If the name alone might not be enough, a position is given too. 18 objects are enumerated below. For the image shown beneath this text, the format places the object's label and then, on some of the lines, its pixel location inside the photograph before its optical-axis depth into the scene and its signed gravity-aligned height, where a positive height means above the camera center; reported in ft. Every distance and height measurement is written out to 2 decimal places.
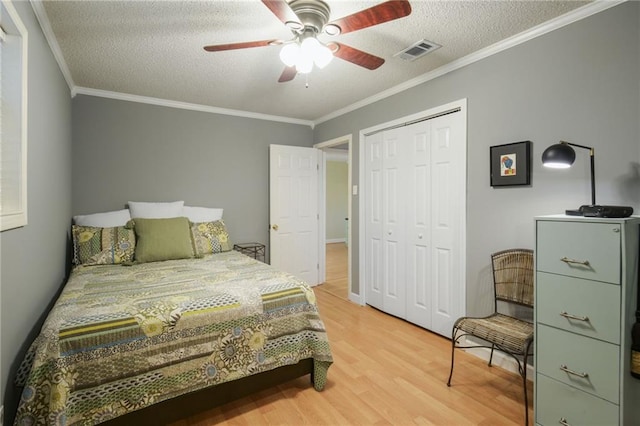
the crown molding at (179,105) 11.16 +4.15
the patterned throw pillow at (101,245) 9.39 -1.11
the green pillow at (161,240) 9.62 -0.96
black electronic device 5.08 -0.03
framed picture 7.48 +1.11
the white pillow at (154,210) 11.25 -0.04
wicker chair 6.37 -2.28
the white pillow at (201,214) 12.16 -0.20
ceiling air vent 7.86 +4.08
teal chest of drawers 4.86 -1.80
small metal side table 13.62 -1.72
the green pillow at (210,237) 11.11 -1.02
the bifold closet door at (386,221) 11.02 -0.44
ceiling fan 4.98 +3.09
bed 4.78 -2.30
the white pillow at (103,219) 10.27 -0.34
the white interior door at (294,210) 14.46 -0.05
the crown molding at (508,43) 6.37 +4.06
